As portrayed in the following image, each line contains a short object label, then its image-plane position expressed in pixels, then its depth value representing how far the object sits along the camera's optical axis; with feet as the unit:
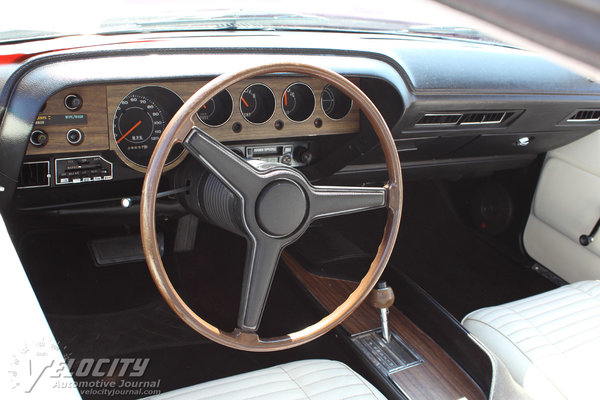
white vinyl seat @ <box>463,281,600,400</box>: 4.95
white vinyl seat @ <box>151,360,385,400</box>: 4.32
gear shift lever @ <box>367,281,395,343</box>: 6.38
